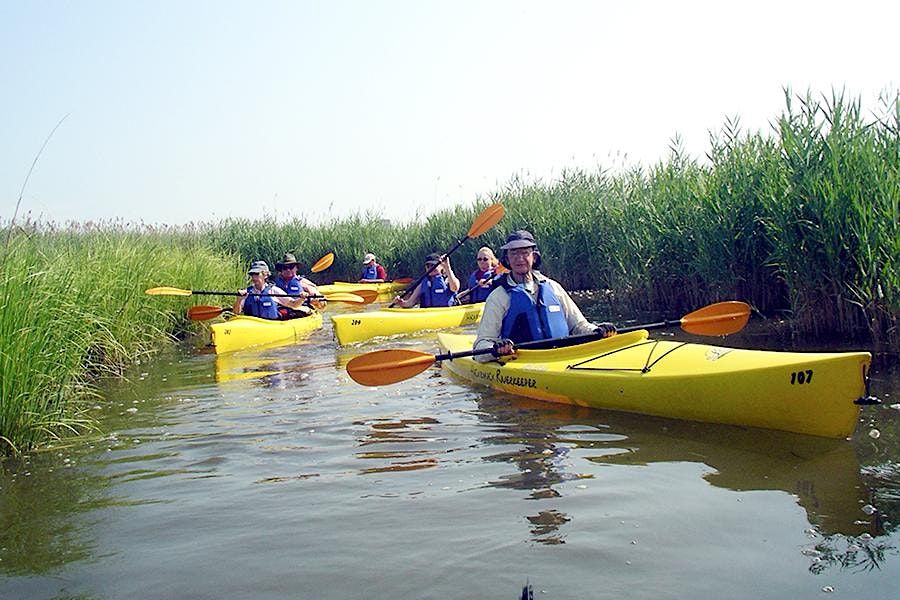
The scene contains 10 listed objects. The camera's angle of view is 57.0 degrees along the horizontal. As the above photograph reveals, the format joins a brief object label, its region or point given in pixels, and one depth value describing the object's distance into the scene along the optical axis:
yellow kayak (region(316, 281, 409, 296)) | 15.63
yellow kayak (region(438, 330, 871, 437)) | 4.34
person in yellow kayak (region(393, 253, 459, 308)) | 10.88
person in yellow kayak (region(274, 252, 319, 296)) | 11.27
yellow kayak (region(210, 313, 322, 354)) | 9.26
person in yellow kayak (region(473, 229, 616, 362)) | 6.12
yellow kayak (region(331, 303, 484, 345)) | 9.85
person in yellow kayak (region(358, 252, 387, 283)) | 16.94
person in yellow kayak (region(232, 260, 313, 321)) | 10.45
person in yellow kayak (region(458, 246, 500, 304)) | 10.40
